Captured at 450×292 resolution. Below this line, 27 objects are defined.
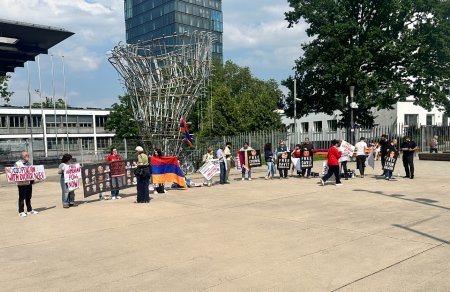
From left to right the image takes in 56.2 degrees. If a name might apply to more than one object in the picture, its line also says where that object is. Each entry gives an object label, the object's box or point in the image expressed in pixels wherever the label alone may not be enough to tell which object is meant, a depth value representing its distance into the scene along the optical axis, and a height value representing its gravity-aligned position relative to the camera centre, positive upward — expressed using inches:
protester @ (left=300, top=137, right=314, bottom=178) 744.3 -25.2
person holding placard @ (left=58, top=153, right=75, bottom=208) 503.5 -58.2
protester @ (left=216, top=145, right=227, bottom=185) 703.7 -43.9
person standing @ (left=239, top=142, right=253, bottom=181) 761.4 -56.1
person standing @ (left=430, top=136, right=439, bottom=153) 1192.8 -32.5
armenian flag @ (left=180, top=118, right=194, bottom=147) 771.4 +21.8
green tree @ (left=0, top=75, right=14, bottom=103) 1937.7 +246.8
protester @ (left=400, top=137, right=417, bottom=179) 664.4 -33.6
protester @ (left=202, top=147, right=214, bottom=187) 712.0 -30.4
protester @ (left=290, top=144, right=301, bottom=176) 767.2 -29.4
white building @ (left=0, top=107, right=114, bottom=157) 2787.9 +125.4
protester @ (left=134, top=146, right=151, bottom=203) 519.5 -45.3
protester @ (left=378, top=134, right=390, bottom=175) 731.2 -19.7
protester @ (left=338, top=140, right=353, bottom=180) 682.8 -41.5
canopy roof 1133.7 +305.3
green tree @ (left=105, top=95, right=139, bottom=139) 2272.9 +110.1
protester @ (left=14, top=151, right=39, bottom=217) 458.6 -53.3
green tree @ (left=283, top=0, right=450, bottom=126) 1293.1 +267.5
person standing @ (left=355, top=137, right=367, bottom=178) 729.0 -34.1
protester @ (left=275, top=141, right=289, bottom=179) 762.2 -26.5
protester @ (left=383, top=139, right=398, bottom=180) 669.9 -35.8
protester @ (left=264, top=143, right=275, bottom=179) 746.2 -39.8
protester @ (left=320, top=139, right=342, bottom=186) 611.8 -39.4
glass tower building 3668.8 +1122.8
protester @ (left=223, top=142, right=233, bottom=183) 713.6 -34.8
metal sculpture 834.2 +120.5
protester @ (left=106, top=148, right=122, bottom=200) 565.8 -50.4
